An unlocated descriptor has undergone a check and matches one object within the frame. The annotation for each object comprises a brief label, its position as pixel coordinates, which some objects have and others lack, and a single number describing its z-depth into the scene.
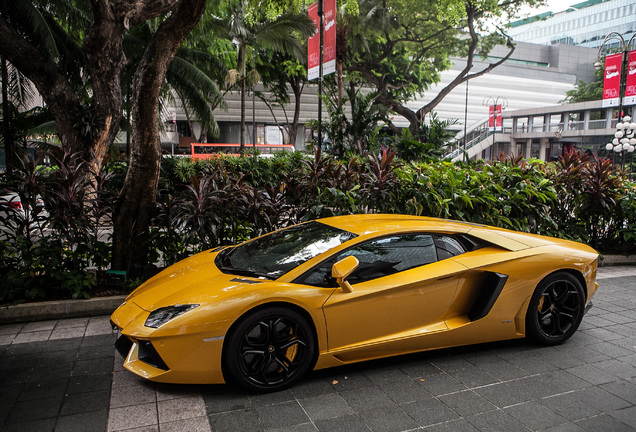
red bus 25.72
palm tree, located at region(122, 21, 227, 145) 16.25
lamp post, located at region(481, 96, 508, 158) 63.91
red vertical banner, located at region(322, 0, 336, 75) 11.30
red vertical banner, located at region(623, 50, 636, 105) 19.41
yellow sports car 3.32
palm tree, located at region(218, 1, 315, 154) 17.77
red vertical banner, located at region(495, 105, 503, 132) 37.07
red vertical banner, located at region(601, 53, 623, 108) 21.17
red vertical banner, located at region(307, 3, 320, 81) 12.38
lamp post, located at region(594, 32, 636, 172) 20.66
